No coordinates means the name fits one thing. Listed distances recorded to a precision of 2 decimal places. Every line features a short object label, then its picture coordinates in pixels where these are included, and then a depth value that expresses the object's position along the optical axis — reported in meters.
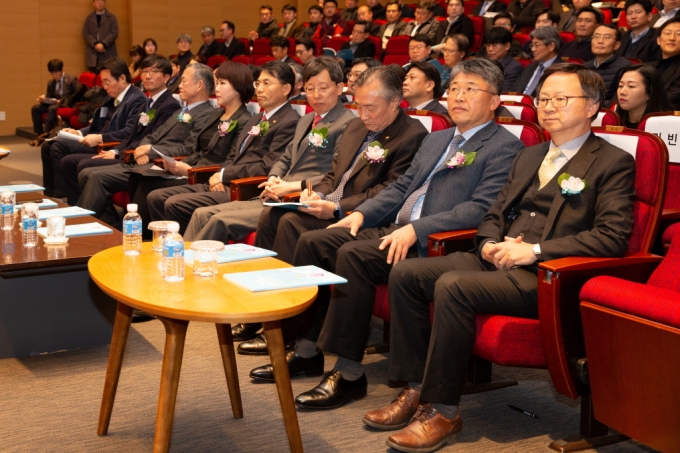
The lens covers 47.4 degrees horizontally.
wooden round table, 1.89
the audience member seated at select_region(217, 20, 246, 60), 10.83
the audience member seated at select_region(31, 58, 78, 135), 10.49
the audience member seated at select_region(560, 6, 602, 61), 6.98
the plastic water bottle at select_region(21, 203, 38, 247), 3.03
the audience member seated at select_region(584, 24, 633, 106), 5.88
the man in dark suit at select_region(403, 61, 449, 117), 4.37
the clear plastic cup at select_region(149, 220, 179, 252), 2.55
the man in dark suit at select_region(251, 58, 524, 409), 2.69
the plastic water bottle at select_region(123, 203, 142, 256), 2.53
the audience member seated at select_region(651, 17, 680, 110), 5.22
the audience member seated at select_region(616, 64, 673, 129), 4.06
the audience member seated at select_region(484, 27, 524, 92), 6.95
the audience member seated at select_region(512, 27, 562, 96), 6.58
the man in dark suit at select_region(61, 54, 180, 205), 5.42
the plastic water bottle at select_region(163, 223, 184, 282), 2.17
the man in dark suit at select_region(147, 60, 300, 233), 4.07
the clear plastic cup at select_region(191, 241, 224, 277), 2.24
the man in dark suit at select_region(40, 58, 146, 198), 5.80
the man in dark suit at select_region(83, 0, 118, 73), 11.54
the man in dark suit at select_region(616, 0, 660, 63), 6.42
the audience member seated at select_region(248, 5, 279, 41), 11.30
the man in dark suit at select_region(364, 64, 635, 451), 2.34
